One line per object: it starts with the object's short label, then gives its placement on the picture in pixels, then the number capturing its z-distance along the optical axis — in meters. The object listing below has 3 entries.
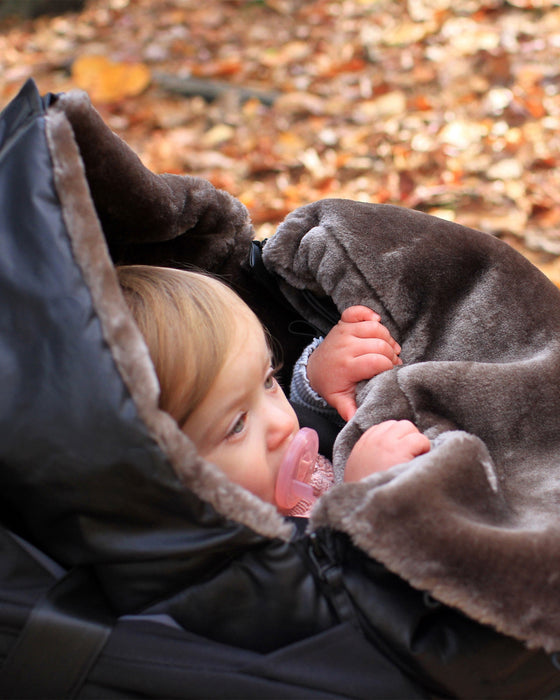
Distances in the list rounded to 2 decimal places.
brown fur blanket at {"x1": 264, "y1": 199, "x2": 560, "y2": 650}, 0.79
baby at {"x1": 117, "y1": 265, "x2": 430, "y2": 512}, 0.86
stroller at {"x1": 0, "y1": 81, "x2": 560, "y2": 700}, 0.78
